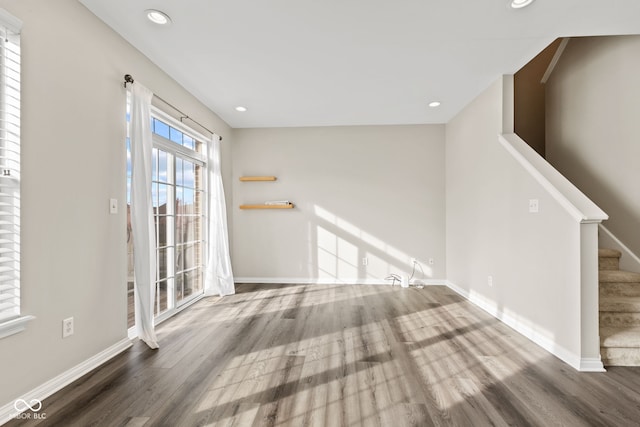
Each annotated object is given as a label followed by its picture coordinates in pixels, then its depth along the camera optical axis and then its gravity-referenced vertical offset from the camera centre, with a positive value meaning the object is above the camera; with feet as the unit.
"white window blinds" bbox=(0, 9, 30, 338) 5.17 +0.76
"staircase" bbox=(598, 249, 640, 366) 7.14 -2.83
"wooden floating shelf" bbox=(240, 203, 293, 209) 15.39 +0.33
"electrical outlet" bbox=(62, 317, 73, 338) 6.22 -2.44
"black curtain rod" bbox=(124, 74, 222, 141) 8.00 +3.74
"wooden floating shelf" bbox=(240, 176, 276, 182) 15.44 +1.83
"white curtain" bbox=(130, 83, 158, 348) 8.05 -0.15
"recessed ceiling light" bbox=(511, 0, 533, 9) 6.55 +4.70
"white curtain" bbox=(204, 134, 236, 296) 13.21 -1.12
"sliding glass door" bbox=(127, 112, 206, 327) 10.14 -0.14
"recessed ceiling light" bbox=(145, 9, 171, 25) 6.95 +4.80
